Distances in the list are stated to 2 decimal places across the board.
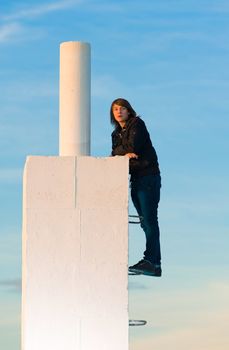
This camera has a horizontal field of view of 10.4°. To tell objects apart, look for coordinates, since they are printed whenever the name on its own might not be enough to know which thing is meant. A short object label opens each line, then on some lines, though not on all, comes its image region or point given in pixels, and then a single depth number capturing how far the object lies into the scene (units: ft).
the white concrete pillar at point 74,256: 43.16
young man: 44.80
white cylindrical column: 44.91
